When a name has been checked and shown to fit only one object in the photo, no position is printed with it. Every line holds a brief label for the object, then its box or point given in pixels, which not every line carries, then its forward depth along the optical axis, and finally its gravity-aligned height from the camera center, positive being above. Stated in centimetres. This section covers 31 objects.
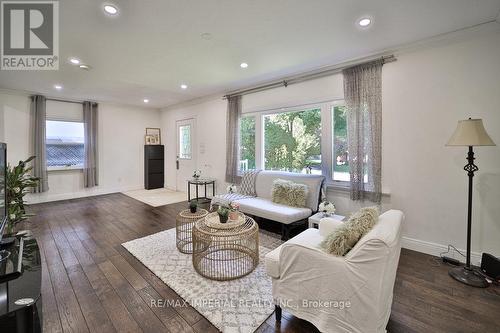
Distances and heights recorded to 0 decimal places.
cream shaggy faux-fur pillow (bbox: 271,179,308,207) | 334 -47
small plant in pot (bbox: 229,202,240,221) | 263 -61
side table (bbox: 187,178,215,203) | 509 -49
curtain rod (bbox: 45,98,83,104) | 531 +152
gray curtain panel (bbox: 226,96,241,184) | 469 +52
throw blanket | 388 -54
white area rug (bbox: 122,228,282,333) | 169 -116
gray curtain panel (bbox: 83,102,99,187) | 573 +53
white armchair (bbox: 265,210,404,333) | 129 -76
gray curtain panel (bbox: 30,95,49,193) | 503 +60
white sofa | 310 -65
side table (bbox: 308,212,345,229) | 295 -74
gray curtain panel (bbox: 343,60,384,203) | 298 +50
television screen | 158 -19
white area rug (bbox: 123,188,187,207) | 526 -88
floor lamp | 211 +18
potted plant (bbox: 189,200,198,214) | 296 -59
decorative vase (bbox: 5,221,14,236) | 220 -65
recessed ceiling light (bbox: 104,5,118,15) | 201 +141
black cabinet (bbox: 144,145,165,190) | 685 -11
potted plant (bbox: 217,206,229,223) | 249 -58
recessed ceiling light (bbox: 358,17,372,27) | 222 +144
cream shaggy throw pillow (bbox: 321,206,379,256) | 147 -48
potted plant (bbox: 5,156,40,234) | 231 -34
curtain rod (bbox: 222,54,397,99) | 300 +143
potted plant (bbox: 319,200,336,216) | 304 -63
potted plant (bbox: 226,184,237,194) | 426 -51
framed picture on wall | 698 +85
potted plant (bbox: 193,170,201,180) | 526 -29
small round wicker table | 281 -87
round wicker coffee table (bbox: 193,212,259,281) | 222 -100
